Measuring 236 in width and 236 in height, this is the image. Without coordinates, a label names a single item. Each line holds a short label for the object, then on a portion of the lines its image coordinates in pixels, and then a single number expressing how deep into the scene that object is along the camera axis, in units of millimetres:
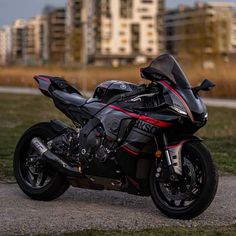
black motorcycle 6504
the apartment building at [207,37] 80312
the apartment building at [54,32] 177825
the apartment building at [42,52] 189125
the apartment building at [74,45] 104188
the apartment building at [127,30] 159500
